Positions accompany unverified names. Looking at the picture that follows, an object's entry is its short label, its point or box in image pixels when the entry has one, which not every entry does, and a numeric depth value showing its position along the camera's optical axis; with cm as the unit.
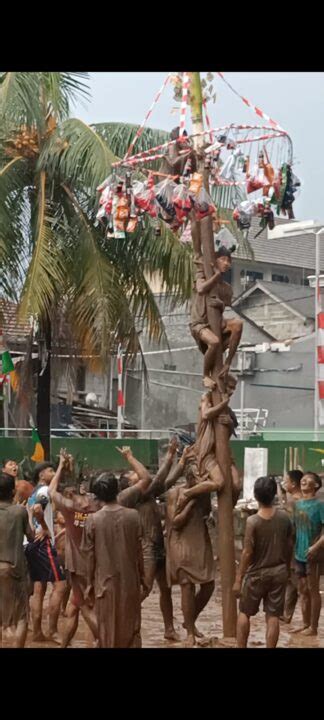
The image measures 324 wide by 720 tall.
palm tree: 1652
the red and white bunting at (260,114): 1082
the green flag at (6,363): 1934
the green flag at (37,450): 1812
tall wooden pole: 1141
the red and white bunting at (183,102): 1115
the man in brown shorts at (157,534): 1188
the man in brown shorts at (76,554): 1055
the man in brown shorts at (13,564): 1001
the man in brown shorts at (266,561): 950
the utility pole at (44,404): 1850
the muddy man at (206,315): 1154
